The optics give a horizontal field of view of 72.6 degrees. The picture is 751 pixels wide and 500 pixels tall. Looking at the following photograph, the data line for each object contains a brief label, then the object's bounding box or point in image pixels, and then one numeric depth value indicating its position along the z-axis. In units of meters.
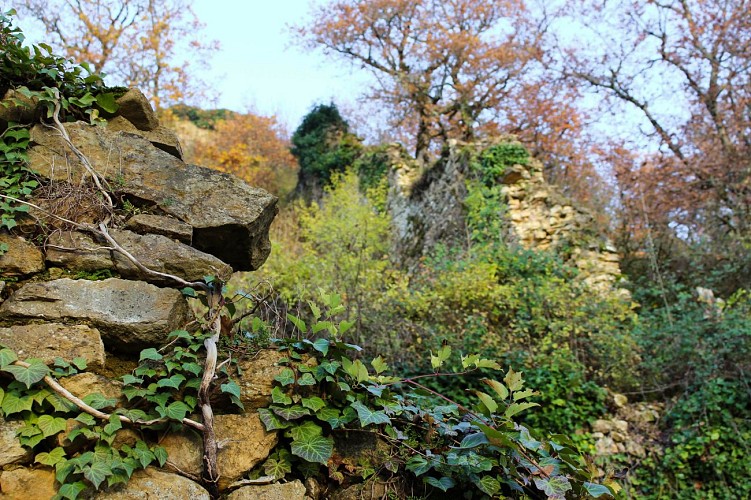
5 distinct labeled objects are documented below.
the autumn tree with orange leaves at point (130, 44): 15.45
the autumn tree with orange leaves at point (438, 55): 15.71
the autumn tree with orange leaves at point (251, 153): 20.25
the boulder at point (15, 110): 2.53
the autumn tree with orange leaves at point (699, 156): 10.16
